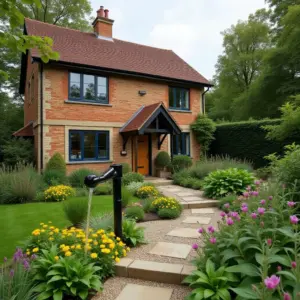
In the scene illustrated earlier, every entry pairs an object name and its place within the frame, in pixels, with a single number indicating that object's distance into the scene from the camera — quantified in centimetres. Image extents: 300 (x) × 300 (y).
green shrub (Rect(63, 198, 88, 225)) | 491
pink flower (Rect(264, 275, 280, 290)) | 147
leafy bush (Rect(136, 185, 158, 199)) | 807
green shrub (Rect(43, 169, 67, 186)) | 998
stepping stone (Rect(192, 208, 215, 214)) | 643
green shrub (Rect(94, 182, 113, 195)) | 912
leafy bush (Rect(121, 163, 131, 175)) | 1189
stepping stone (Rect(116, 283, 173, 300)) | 280
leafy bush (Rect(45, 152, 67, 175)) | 1090
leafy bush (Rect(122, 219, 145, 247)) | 408
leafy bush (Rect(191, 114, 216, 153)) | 1557
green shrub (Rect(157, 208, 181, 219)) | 586
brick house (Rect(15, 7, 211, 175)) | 1159
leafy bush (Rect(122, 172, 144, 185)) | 1016
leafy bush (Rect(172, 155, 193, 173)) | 1320
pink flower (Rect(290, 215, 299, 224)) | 227
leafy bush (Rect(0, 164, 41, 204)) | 812
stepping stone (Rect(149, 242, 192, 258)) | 379
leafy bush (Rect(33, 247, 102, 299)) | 268
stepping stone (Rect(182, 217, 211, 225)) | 551
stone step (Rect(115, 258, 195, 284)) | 312
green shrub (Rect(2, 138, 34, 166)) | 1162
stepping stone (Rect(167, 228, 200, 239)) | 461
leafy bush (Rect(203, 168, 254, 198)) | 745
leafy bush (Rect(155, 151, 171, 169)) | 1342
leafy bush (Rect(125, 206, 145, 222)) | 554
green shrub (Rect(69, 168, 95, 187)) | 1050
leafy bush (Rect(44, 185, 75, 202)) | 811
